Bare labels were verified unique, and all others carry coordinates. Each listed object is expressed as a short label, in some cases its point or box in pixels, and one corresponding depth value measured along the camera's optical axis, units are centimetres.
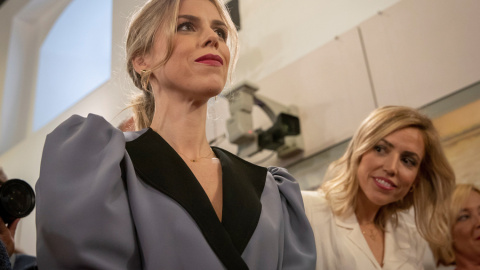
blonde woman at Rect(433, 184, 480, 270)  185
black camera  123
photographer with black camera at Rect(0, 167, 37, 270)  128
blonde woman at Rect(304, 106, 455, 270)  159
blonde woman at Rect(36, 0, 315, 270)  78
